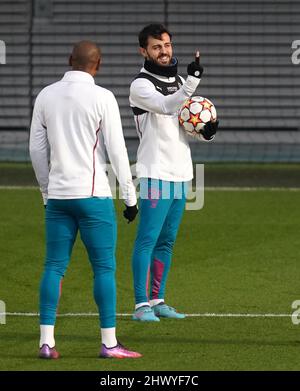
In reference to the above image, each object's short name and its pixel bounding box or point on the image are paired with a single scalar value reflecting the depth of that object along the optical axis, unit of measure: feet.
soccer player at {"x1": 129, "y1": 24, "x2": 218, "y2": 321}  57.41
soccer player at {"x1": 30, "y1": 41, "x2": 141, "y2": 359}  47.96
